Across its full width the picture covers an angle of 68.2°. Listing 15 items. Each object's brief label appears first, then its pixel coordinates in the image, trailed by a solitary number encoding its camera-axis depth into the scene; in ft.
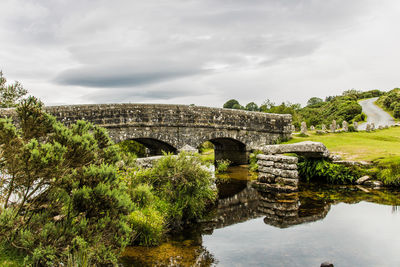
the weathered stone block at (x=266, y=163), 44.60
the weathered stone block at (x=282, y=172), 41.93
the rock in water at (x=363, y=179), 43.45
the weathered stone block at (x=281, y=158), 42.11
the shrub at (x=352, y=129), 80.94
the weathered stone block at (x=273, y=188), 41.05
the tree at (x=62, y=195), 12.76
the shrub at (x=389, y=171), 40.98
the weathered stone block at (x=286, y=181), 41.52
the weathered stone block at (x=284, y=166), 42.01
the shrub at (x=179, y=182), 28.04
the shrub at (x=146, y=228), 22.85
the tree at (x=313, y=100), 352.36
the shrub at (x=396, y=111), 151.31
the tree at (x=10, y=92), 80.12
